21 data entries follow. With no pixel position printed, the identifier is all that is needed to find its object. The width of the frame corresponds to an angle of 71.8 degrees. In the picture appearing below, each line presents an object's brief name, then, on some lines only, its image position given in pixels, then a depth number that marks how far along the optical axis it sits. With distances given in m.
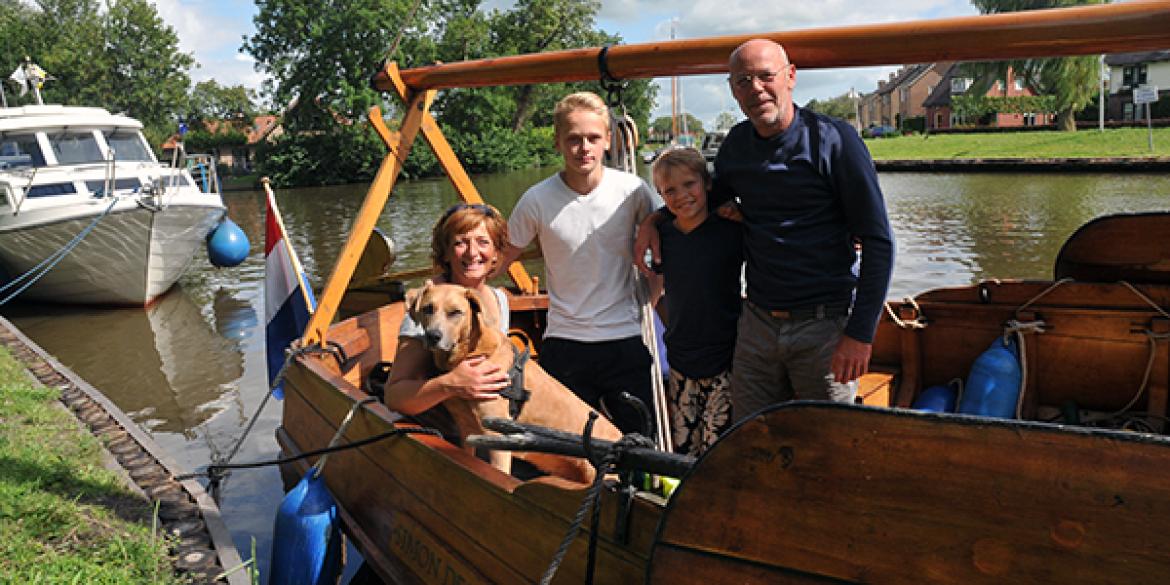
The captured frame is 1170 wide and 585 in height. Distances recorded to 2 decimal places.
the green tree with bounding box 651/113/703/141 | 126.19
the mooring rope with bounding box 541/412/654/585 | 2.32
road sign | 31.12
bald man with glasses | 2.70
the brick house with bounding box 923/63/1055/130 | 57.62
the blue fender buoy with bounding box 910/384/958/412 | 4.38
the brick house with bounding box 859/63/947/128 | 82.31
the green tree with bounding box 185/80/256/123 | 81.62
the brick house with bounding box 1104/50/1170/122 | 51.41
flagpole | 6.86
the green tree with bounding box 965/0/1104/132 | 44.12
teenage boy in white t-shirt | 3.48
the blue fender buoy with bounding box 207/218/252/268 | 16.61
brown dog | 3.02
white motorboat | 13.91
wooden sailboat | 1.65
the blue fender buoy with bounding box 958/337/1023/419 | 4.08
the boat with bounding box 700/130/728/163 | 44.63
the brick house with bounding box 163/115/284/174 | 65.69
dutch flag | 6.94
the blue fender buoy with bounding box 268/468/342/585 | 4.11
